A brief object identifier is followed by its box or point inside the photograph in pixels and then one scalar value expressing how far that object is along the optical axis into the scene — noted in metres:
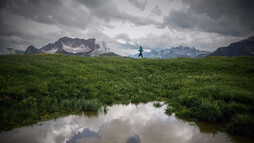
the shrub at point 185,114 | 8.64
